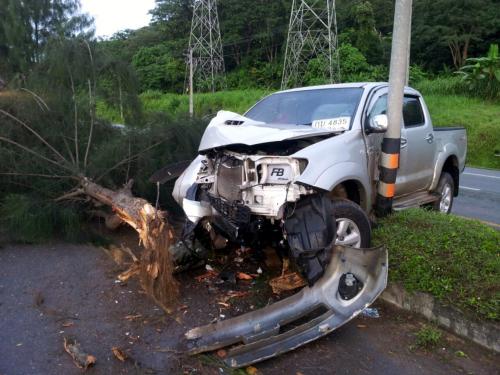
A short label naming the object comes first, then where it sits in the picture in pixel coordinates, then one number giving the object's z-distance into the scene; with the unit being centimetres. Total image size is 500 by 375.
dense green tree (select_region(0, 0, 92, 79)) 1076
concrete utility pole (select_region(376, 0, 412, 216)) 561
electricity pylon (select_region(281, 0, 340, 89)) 3728
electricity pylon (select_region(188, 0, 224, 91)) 4669
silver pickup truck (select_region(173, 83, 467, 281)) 442
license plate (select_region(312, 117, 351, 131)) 532
